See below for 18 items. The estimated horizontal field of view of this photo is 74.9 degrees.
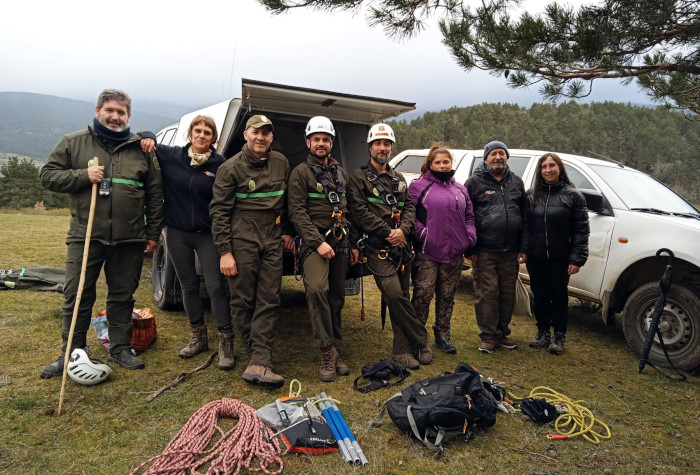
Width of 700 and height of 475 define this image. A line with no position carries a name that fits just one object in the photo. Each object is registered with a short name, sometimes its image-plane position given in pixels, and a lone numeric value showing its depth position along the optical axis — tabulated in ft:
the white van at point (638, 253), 14.67
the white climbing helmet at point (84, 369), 11.60
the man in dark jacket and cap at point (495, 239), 15.57
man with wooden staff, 12.05
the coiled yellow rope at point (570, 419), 10.79
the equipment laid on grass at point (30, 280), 19.84
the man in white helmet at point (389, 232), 13.99
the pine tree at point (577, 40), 10.96
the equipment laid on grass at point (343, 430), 9.23
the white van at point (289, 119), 14.92
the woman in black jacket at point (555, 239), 15.47
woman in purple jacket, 14.97
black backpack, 10.05
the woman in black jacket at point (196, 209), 13.43
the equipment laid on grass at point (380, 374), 12.60
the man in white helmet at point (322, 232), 13.05
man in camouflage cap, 12.75
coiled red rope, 8.70
